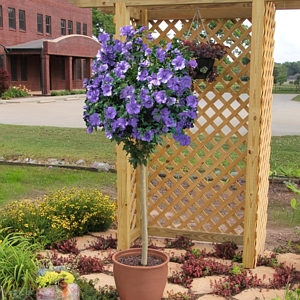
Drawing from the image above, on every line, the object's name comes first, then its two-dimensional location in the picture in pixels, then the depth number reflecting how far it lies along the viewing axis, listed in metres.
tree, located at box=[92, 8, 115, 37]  56.28
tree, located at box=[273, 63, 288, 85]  55.97
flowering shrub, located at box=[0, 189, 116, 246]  5.01
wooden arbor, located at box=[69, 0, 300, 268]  4.41
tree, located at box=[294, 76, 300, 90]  51.31
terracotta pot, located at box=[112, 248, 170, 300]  3.59
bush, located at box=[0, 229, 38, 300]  3.55
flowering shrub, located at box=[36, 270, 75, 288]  3.39
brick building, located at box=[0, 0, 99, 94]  32.81
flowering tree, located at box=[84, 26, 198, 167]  3.22
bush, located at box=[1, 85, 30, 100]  28.04
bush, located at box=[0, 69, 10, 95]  28.39
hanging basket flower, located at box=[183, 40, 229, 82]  4.54
